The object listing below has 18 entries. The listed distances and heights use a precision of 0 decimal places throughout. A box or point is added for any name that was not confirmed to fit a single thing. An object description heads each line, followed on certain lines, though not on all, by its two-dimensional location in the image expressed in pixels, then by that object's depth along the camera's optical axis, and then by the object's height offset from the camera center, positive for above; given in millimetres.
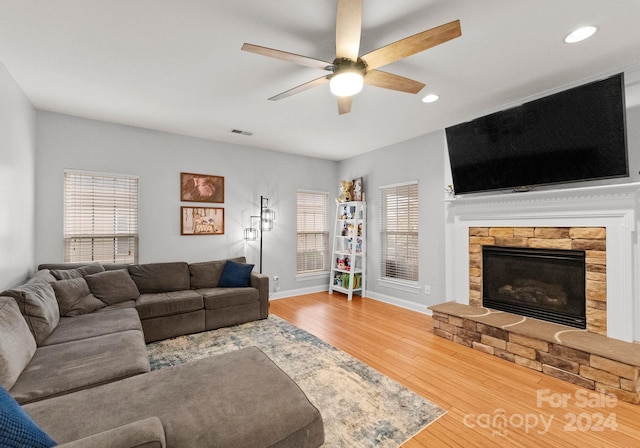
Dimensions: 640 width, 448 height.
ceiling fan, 1711 +1161
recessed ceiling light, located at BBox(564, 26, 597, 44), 2115 +1399
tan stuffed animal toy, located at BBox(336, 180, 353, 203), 5770 +695
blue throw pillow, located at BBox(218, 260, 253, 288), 4189 -711
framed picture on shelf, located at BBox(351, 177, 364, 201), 5625 +679
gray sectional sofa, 1238 -851
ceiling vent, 4359 +1400
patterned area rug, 1925 -1312
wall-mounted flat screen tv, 2561 +850
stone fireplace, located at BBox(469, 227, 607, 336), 2803 -296
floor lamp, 5191 +69
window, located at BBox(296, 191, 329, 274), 5883 -145
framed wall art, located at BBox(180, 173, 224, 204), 4598 +606
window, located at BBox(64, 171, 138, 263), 3854 +111
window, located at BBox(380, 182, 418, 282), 4812 -105
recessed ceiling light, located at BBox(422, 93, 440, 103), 3178 +1396
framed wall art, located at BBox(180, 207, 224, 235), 4598 +80
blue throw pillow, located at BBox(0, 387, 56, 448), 840 -607
